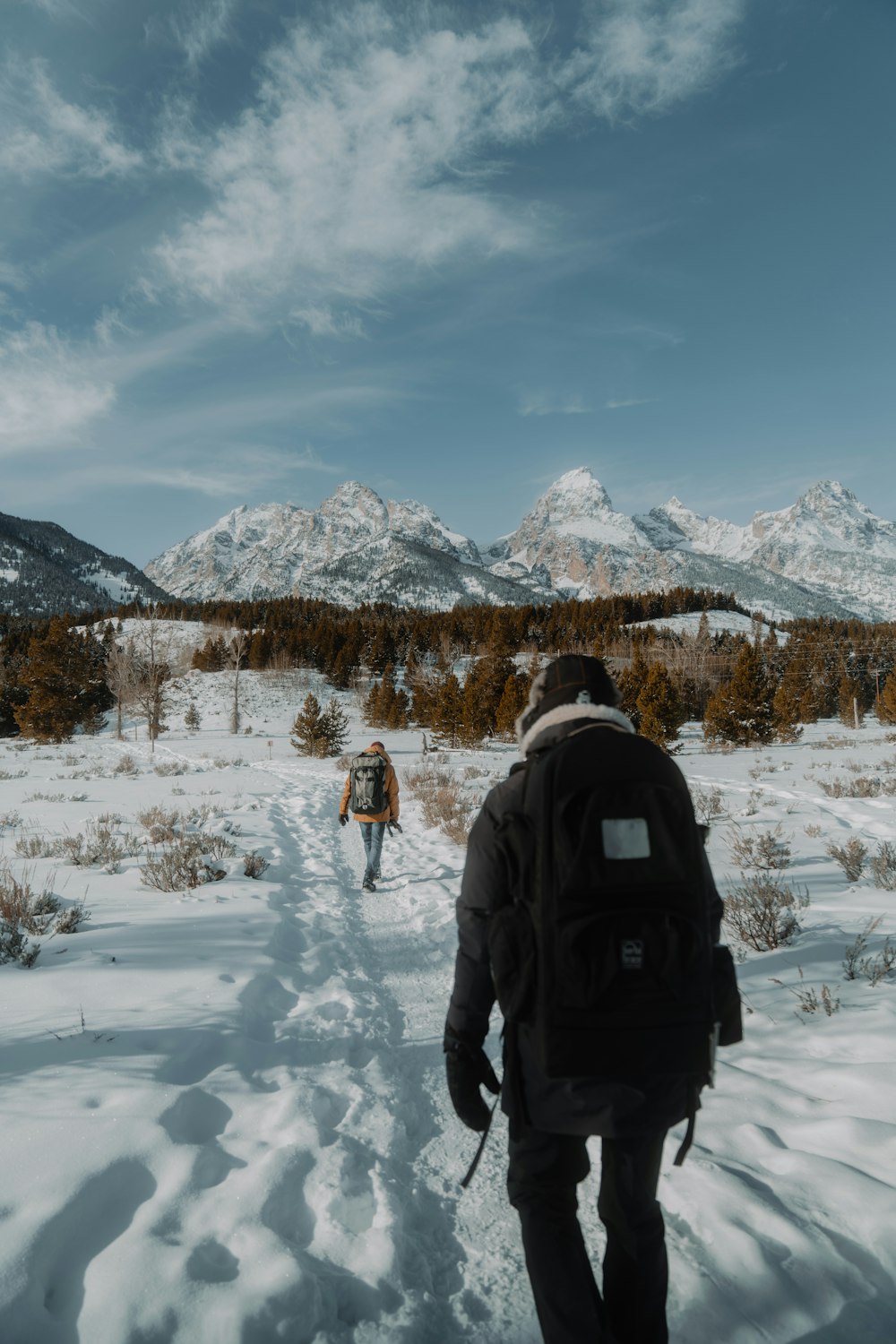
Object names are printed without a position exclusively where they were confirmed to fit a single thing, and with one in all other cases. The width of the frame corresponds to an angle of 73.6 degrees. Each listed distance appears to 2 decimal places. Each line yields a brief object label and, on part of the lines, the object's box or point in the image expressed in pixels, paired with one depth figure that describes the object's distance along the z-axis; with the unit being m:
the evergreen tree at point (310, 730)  32.19
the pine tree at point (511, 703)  42.41
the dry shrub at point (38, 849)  8.25
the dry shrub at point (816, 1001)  4.08
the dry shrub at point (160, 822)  9.25
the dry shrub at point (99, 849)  7.88
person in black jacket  1.82
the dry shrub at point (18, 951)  4.67
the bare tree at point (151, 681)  37.22
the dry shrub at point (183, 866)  7.04
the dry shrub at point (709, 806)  11.16
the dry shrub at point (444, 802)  10.85
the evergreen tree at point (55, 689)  42.66
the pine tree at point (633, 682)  46.25
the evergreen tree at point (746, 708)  38.69
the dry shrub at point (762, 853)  7.49
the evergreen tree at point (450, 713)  43.50
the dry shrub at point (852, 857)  6.96
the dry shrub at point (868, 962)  4.38
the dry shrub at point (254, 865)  7.94
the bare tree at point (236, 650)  48.52
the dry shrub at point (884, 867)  6.59
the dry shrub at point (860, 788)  13.08
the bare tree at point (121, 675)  42.94
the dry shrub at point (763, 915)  5.23
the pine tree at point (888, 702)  53.69
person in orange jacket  8.34
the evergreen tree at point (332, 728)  32.50
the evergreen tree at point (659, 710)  35.25
